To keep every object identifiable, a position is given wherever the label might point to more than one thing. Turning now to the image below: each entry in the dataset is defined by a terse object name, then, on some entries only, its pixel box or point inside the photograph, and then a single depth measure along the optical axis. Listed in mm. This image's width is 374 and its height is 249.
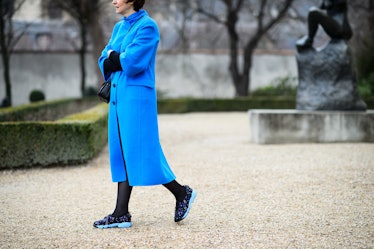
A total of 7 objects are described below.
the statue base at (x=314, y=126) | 15628
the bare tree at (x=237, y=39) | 34767
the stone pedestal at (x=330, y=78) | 15761
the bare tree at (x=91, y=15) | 29952
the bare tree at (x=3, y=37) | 27361
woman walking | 6431
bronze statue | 15707
